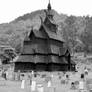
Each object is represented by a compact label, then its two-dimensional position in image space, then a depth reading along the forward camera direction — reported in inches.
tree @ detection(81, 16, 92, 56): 4005.9
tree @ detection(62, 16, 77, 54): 4084.2
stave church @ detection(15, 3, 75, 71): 1918.1
